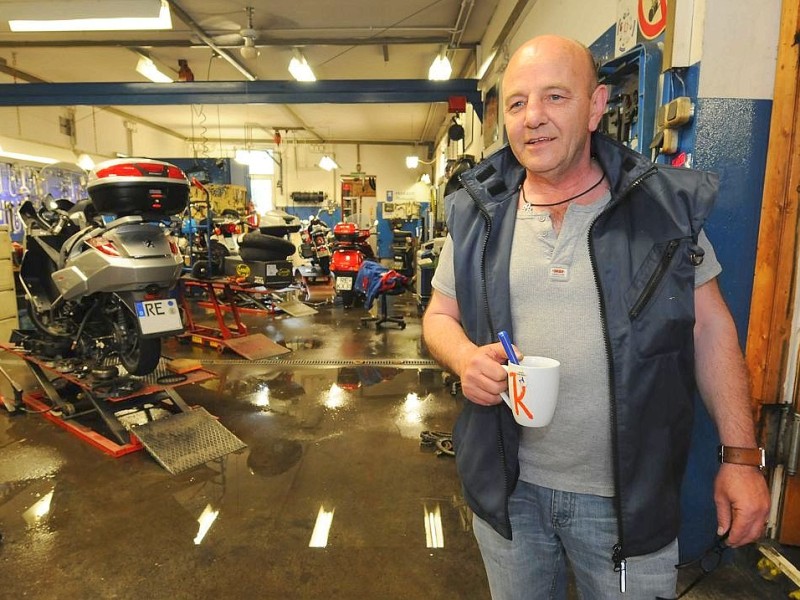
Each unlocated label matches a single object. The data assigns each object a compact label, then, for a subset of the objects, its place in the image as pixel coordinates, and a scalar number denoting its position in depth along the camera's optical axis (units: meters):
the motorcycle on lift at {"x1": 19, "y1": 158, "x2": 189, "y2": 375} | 2.92
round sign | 1.90
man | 0.95
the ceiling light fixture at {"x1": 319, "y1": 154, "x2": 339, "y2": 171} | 12.93
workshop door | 1.66
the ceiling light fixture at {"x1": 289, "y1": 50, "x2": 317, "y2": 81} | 5.98
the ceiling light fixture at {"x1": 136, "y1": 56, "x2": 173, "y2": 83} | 6.18
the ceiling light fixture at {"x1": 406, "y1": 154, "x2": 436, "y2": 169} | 13.05
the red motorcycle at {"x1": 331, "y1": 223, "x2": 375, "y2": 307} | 7.09
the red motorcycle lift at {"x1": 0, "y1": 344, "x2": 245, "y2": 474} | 2.90
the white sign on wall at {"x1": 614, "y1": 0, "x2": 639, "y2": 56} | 2.19
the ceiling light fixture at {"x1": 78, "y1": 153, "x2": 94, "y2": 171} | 9.98
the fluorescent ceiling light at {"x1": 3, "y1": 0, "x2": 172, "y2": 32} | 4.29
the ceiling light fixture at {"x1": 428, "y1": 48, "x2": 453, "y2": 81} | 5.94
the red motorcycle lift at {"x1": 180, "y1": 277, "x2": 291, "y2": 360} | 5.08
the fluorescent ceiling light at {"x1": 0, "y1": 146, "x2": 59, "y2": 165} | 7.85
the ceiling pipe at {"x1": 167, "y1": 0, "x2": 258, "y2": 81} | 5.68
